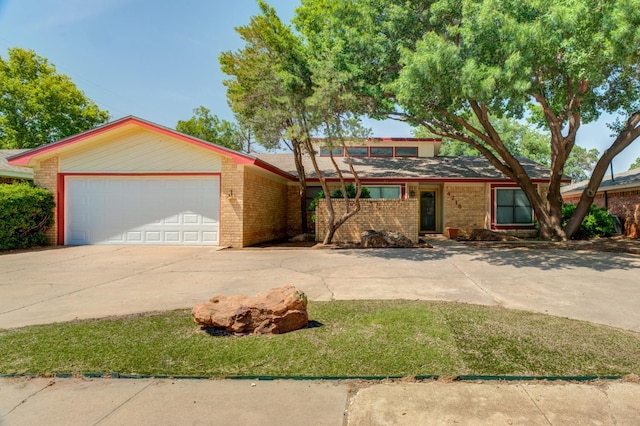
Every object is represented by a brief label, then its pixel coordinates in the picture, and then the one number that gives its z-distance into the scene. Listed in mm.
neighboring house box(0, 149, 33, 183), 12799
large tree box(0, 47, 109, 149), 24578
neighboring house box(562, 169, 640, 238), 15141
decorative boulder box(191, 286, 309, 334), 3729
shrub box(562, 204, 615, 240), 14555
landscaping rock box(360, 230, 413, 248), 12094
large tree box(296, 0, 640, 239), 7516
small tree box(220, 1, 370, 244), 9953
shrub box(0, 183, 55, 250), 10422
